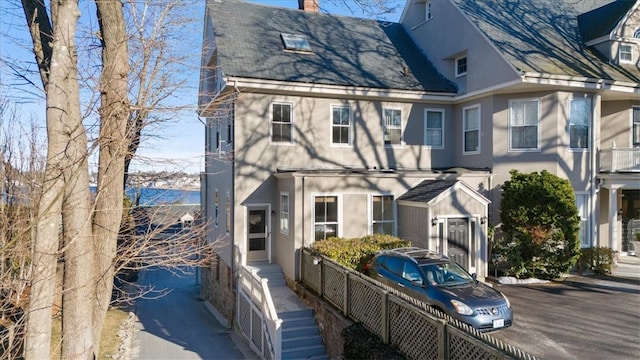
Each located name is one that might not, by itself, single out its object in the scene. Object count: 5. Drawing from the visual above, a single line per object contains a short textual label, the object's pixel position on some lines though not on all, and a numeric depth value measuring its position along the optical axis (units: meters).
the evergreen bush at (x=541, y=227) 13.95
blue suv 8.39
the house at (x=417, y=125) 13.96
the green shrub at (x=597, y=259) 15.02
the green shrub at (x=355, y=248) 12.00
